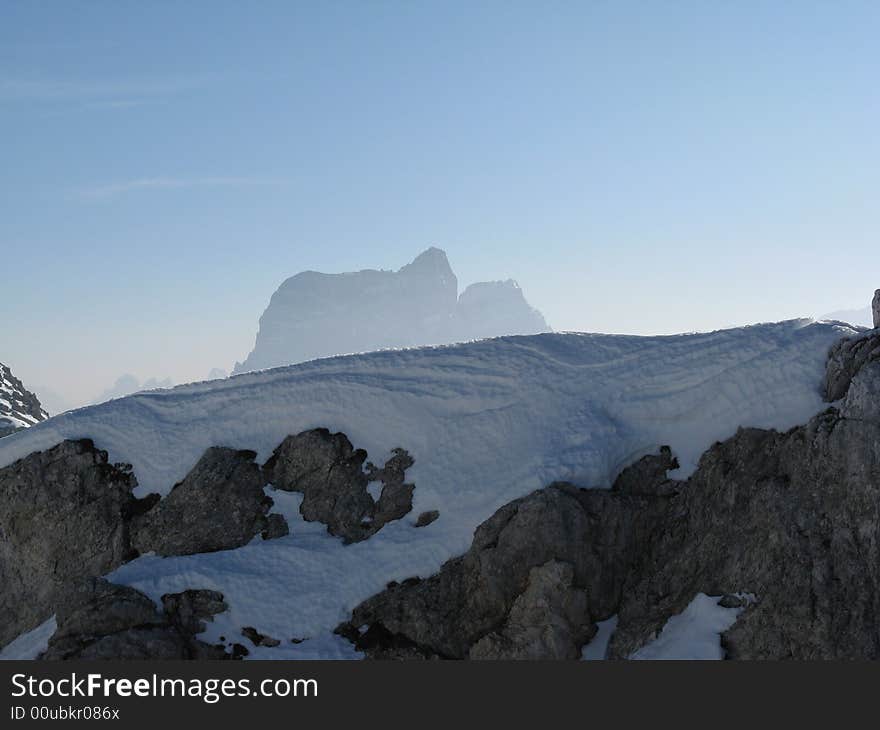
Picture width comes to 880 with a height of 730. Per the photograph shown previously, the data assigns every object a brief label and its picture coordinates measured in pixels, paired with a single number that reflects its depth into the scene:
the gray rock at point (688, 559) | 24.27
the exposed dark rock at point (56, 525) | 34.12
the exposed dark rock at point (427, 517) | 30.20
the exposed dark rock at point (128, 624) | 25.97
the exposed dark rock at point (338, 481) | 31.45
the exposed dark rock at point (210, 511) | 32.31
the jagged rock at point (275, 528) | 32.19
